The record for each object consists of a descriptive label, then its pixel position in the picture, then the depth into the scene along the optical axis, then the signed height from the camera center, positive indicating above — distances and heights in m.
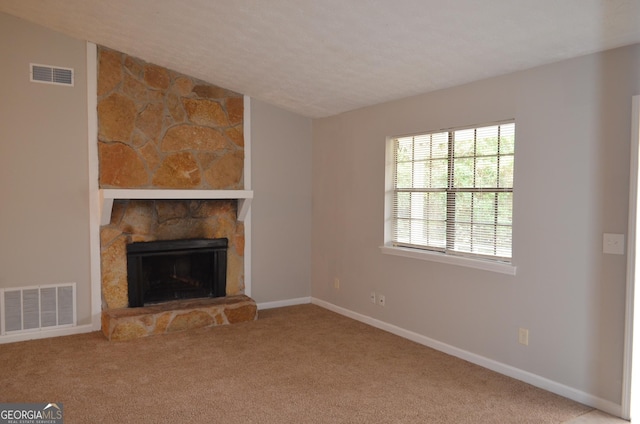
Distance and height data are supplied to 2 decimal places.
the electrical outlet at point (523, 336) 3.37 -0.96
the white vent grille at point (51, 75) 4.25 +1.10
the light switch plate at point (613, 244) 2.85 -0.25
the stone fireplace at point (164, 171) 4.51 +0.27
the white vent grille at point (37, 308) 4.17 -1.00
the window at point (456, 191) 3.60 +0.07
